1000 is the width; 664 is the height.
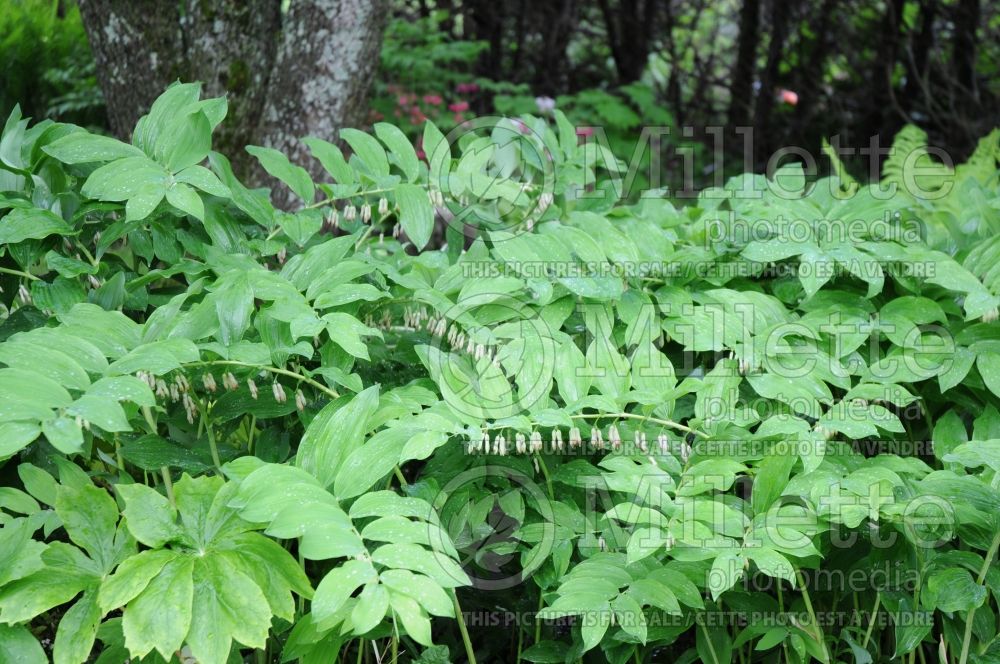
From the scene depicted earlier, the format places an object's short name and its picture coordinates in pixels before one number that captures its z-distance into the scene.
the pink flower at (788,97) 7.46
